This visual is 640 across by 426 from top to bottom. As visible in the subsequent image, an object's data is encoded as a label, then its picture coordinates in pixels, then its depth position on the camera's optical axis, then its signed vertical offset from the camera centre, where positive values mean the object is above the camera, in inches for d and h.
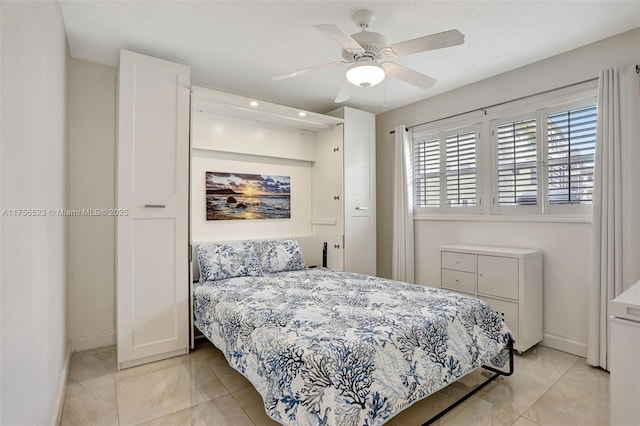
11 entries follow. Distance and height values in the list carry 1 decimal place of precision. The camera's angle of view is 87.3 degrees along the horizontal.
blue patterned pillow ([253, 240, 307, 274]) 136.6 -18.7
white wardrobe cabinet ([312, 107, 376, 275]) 154.2 +9.3
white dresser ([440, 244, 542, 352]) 109.8 -24.7
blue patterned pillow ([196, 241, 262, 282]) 122.4 -18.8
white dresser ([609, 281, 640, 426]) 60.4 -27.3
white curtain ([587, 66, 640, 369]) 95.0 +2.9
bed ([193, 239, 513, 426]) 59.6 -28.1
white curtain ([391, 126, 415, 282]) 155.9 +0.7
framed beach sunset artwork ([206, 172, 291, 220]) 138.3 +6.6
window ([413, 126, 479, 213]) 139.4 +18.1
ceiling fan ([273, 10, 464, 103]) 75.0 +39.0
